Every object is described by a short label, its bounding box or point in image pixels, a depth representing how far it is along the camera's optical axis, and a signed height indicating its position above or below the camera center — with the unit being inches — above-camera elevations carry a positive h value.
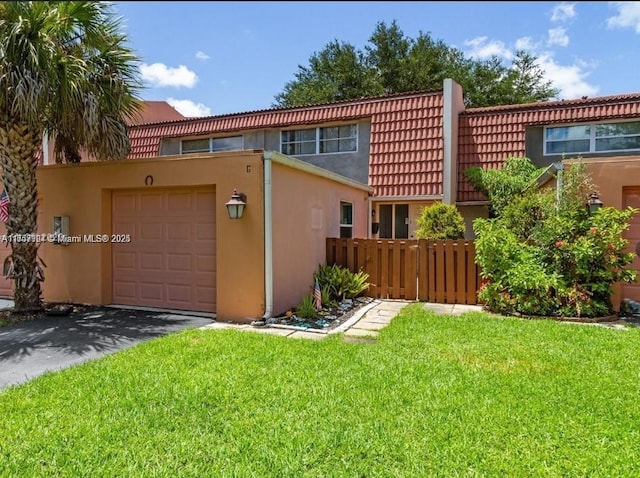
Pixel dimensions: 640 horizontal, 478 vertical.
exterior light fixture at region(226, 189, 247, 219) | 273.3 +19.1
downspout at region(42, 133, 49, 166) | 616.3 +121.0
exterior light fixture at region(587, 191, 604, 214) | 294.8 +21.3
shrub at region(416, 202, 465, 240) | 414.9 +10.1
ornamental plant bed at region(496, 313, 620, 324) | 283.7 -58.8
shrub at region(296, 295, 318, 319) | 295.7 -54.6
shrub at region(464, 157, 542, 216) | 494.3 +69.3
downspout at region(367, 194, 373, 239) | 542.1 +20.8
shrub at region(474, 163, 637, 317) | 288.2 -18.9
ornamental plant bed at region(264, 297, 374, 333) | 272.2 -59.6
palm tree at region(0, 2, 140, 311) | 253.8 +93.5
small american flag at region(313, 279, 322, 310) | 318.0 -49.1
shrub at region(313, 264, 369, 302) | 357.1 -41.7
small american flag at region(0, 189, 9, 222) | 341.1 +24.7
